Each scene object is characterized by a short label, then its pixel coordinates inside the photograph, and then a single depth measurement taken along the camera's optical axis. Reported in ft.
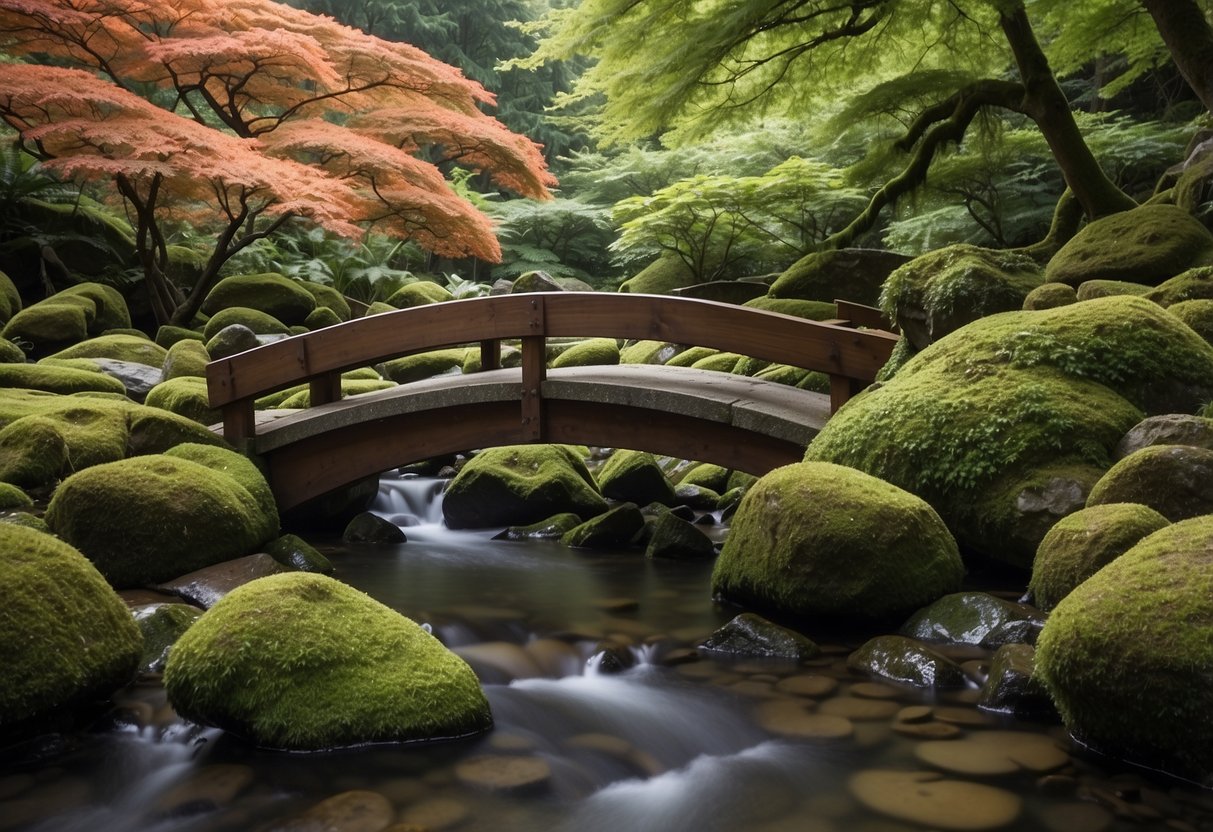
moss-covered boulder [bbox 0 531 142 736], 11.09
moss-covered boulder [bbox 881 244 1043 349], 20.29
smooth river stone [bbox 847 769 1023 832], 9.70
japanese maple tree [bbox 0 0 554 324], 35.35
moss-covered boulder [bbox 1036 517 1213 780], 9.34
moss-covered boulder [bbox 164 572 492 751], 11.35
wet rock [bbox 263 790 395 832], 9.75
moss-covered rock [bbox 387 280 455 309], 55.31
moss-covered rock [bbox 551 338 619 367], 39.70
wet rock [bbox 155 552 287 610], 17.63
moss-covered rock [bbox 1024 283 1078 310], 19.85
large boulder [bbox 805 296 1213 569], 15.51
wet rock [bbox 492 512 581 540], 26.32
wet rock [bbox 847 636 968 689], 13.05
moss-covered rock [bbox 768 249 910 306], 36.24
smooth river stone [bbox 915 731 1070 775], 10.63
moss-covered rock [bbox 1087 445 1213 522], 13.03
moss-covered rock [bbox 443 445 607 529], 27.20
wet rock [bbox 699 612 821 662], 14.57
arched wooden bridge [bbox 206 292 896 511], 20.30
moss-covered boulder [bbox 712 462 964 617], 14.69
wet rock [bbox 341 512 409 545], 26.63
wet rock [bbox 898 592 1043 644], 14.05
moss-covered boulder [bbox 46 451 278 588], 18.04
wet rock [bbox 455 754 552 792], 10.90
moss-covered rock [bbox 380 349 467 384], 40.93
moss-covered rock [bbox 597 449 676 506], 28.60
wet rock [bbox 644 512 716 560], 22.75
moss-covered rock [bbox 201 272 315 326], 47.93
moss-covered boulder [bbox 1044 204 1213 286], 22.72
